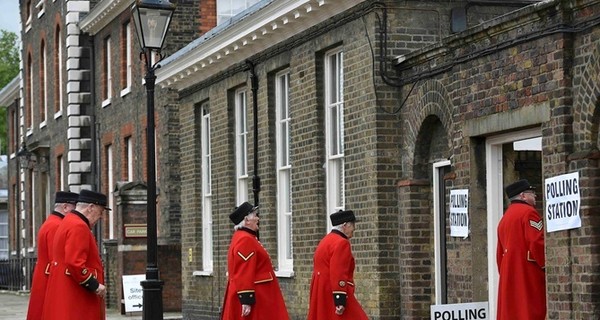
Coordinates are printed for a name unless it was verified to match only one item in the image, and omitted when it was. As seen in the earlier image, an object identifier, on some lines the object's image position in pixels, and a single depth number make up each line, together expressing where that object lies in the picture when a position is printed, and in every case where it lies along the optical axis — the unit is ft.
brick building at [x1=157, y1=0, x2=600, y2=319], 53.62
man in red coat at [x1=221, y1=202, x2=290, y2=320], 57.47
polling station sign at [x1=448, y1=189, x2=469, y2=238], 62.69
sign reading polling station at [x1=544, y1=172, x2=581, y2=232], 52.70
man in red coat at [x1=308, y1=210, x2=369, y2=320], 57.47
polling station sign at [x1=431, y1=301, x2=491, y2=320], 51.21
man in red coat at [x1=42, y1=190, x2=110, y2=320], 53.21
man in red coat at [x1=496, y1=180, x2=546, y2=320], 53.31
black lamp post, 65.98
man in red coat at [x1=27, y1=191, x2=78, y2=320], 56.29
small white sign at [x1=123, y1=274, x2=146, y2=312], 110.73
